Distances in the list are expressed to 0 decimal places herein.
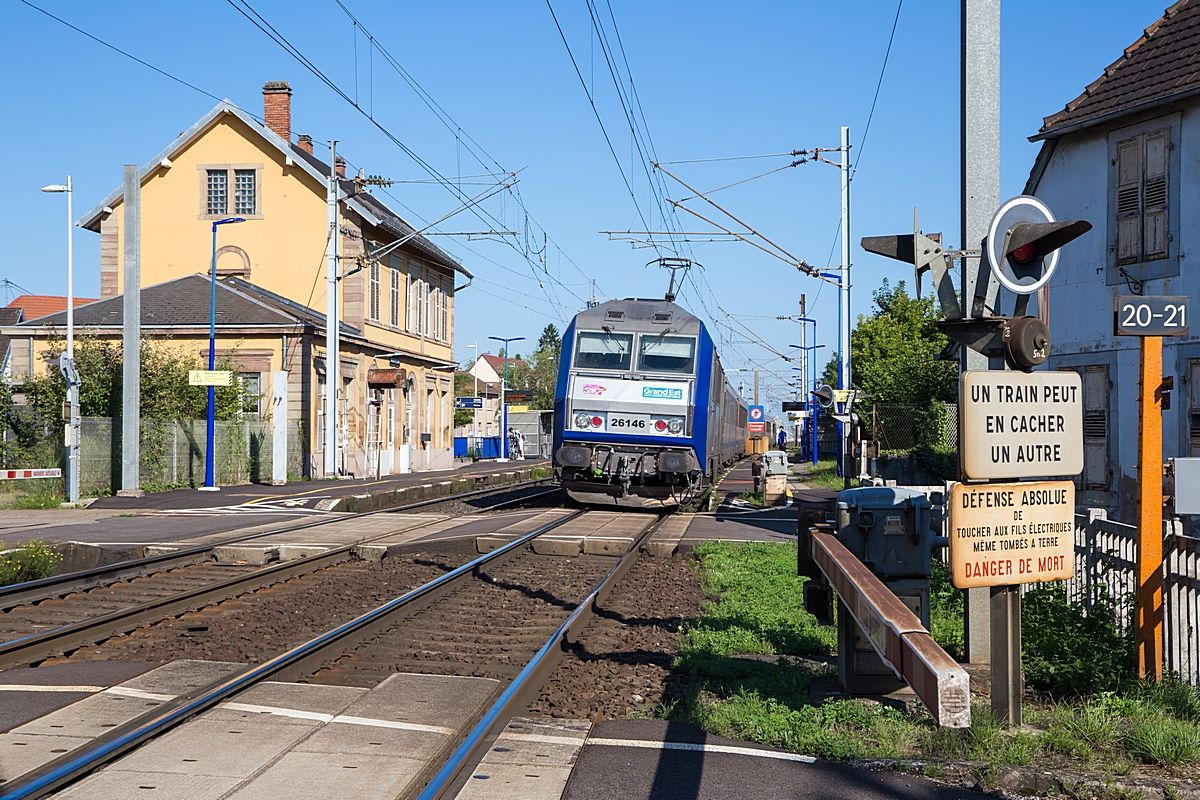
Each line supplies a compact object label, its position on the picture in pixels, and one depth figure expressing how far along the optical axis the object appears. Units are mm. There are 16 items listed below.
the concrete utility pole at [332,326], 30703
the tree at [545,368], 109312
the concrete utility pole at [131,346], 24188
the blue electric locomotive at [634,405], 19672
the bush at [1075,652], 6781
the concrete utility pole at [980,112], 6898
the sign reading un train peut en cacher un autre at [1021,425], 5602
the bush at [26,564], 11898
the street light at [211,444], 26619
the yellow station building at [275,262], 35094
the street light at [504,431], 58844
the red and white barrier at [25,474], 20078
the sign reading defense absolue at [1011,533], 5586
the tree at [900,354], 35375
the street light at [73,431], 22094
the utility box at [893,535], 6992
